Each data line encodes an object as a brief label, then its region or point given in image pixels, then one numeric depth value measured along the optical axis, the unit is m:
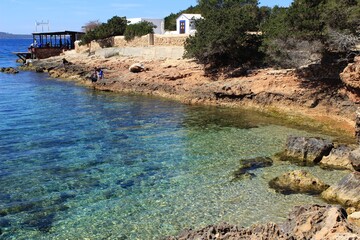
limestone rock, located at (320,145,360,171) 15.54
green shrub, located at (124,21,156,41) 57.01
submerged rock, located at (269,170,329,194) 13.04
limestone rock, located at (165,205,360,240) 7.00
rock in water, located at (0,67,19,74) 59.30
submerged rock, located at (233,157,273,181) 14.60
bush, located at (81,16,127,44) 63.44
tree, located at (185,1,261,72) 34.40
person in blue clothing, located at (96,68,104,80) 42.91
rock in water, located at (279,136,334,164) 16.31
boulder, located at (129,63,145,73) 41.72
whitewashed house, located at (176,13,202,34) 57.81
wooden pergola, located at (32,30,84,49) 74.12
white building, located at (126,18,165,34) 71.56
